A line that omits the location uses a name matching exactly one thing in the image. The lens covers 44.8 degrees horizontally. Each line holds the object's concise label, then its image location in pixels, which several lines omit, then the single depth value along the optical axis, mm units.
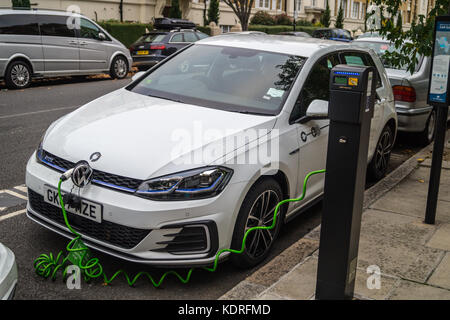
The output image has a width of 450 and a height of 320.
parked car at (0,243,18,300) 2830
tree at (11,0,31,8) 24203
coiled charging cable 3855
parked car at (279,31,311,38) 21897
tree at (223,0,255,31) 32625
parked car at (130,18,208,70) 18406
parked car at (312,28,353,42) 30453
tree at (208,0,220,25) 39469
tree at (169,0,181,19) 34500
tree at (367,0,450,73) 5492
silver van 13609
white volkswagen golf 3688
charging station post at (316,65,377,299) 3066
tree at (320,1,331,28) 55553
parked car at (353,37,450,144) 8141
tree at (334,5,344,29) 57969
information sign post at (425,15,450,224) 4680
